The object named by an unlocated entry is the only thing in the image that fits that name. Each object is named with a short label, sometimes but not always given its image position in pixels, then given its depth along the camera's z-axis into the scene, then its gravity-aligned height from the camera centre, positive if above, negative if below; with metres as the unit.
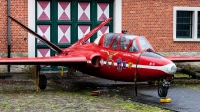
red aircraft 11.21 -0.33
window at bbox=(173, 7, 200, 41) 20.72 +1.23
